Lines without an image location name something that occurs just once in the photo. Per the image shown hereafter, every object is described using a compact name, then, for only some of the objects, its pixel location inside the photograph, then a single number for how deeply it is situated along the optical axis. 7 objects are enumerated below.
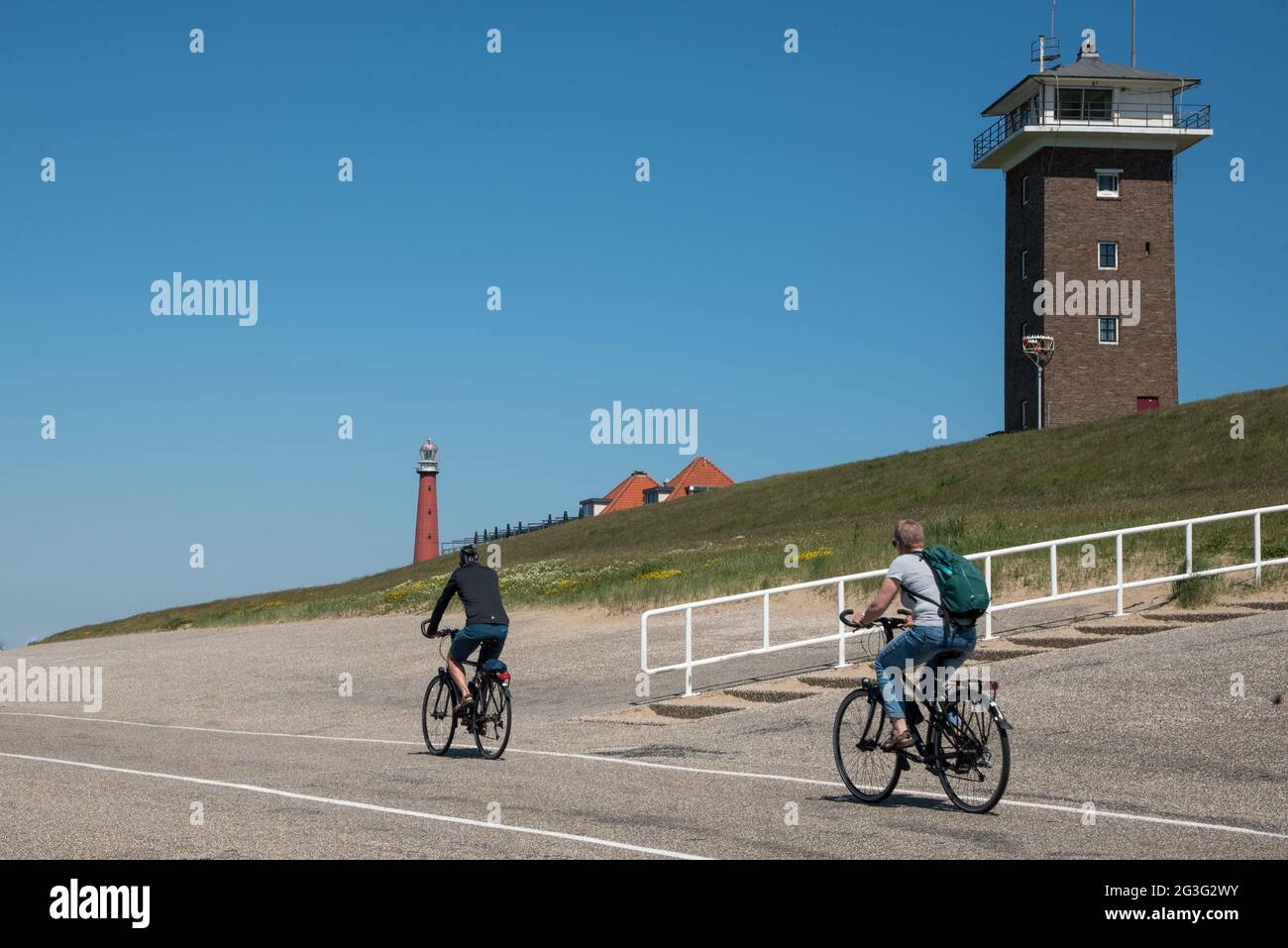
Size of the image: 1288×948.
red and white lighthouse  99.38
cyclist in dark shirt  13.70
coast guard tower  61.12
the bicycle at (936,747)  9.65
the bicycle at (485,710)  13.70
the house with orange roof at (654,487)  104.19
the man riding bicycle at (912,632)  9.82
